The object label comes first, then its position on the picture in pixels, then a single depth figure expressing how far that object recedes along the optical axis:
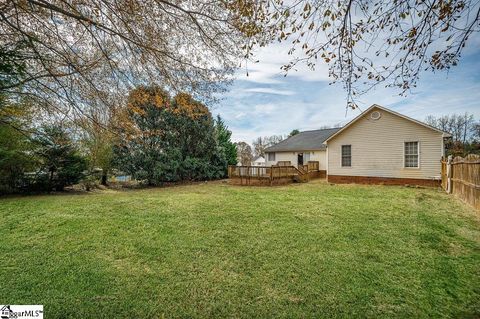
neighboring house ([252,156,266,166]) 37.03
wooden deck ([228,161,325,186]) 15.29
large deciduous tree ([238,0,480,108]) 2.87
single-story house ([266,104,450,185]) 12.77
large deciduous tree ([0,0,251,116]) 3.97
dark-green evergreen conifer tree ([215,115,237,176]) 23.34
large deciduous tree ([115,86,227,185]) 17.06
